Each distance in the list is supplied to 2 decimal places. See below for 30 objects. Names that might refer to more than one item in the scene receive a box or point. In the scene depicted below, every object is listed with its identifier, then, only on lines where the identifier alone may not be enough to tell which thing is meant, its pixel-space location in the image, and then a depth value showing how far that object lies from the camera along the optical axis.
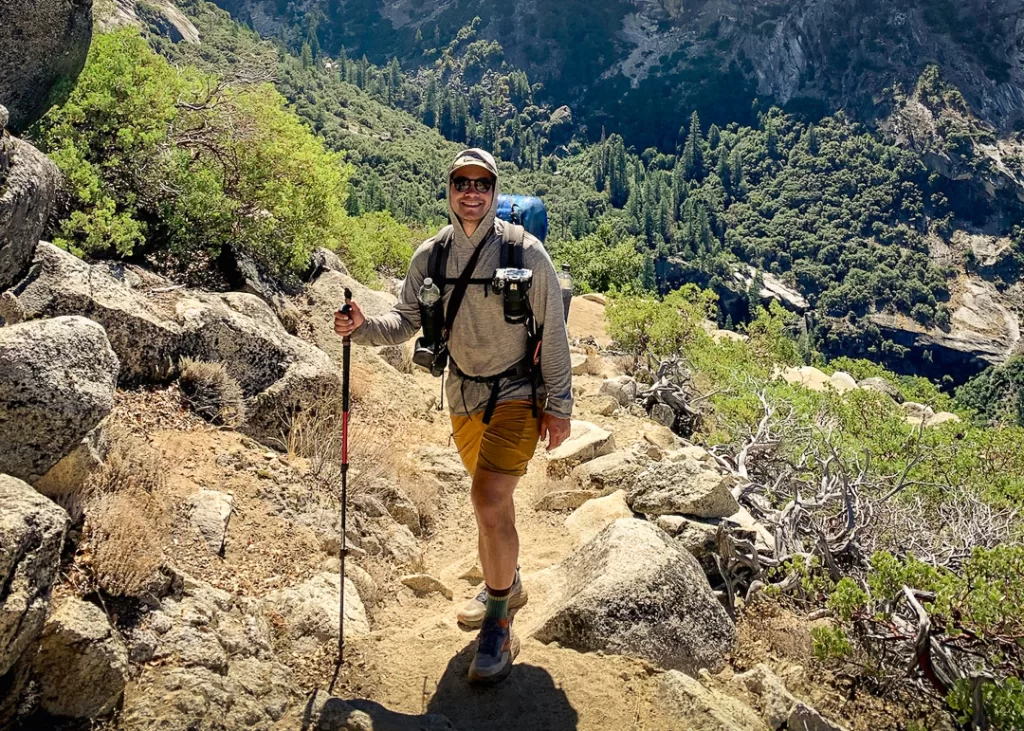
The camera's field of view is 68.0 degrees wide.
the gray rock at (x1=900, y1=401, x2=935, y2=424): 21.91
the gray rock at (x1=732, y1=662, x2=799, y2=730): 4.30
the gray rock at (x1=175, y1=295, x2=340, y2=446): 6.52
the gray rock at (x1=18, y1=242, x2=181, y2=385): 5.71
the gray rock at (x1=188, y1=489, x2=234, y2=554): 4.44
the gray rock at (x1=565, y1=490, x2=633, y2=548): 6.54
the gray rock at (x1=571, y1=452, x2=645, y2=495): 7.51
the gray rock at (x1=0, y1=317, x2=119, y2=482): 3.48
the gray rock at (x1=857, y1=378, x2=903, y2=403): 27.22
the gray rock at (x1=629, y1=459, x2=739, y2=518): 6.43
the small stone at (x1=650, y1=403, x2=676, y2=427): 12.34
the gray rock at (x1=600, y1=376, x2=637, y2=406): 12.58
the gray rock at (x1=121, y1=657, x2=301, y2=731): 3.09
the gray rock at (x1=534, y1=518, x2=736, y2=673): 4.41
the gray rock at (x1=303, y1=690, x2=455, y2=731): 3.40
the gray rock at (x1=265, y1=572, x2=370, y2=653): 4.09
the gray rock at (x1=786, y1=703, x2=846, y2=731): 4.21
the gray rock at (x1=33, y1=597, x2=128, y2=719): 2.96
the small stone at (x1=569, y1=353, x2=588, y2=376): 14.56
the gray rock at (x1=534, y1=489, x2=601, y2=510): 7.29
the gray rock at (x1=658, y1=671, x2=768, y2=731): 3.83
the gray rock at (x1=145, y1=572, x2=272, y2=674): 3.42
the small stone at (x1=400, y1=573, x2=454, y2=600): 5.34
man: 3.87
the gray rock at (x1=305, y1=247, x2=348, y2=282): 10.73
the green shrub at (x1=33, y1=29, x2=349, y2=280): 7.84
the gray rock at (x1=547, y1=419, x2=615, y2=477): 8.10
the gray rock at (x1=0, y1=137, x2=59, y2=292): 5.36
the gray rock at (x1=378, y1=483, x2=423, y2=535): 6.39
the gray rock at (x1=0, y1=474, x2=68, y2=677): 2.74
